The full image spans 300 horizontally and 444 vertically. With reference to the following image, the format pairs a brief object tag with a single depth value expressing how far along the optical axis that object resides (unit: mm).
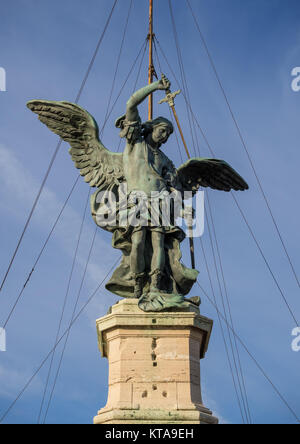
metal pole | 16250
